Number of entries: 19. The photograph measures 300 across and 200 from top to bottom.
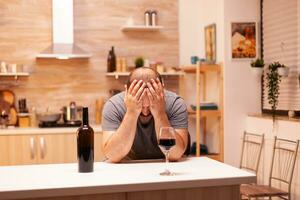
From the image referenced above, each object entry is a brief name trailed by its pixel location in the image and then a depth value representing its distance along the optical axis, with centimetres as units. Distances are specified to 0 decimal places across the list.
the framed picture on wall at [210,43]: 488
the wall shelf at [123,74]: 493
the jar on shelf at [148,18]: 514
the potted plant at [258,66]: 447
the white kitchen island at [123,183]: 179
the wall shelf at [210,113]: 472
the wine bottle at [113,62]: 506
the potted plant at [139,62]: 501
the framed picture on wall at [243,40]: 465
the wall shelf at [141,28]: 504
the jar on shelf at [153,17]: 515
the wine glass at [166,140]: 205
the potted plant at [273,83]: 413
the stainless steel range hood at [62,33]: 477
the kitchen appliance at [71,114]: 489
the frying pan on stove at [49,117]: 471
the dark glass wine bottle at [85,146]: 205
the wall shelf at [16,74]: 477
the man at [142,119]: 241
